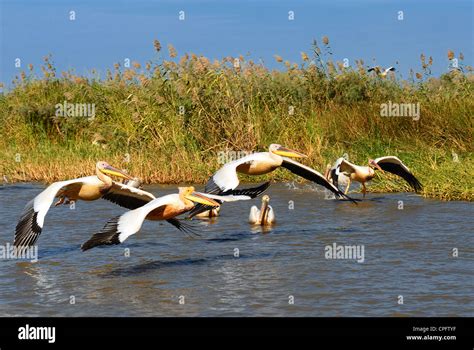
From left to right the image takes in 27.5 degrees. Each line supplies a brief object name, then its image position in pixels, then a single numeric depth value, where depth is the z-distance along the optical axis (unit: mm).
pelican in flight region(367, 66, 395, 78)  22672
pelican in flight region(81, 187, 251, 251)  8211
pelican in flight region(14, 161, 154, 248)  9055
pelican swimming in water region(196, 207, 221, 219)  12258
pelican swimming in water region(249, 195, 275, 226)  11688
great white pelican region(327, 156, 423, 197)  13586
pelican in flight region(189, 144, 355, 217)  9602
